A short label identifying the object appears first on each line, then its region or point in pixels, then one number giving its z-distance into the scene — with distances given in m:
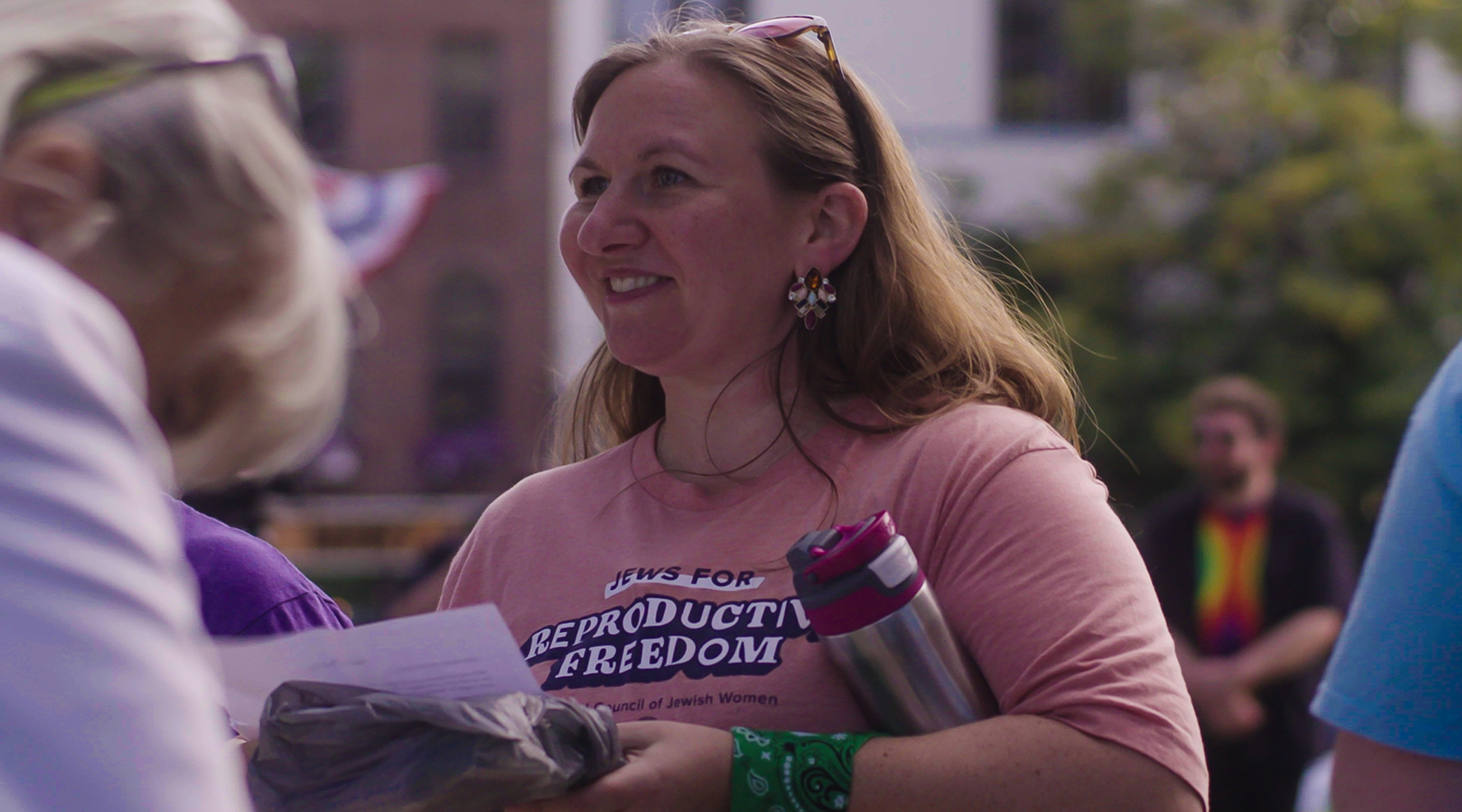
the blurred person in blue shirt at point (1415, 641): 1.97
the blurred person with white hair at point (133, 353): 1.25
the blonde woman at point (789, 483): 1.97
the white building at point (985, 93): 18.92
